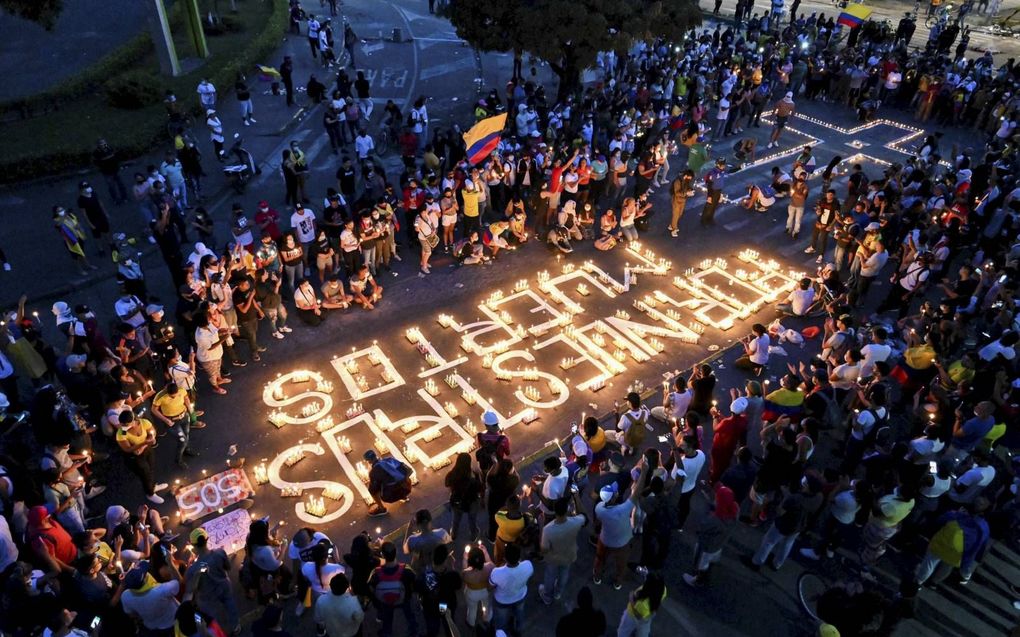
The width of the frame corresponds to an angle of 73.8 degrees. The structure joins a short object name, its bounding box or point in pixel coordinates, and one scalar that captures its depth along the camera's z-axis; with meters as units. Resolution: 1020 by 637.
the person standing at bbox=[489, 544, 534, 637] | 7.00
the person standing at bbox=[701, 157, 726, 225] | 17.44
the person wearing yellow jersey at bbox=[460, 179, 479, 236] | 15.70
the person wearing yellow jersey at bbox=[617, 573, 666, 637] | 6.80
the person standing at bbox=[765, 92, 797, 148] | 22.22
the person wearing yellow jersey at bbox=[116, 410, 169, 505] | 8.78
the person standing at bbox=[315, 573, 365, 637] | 6.69
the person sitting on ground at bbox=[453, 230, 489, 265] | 15.79
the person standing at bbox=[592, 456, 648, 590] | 7.84
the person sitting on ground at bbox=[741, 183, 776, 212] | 18.61
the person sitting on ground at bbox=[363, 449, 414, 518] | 9.37
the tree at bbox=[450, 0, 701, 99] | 21.48
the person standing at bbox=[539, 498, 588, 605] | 7.60
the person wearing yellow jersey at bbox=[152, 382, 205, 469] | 9.48
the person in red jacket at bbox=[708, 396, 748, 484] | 9.51
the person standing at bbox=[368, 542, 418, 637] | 7.11
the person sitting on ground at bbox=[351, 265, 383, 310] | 13.87
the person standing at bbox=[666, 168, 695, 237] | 16.80
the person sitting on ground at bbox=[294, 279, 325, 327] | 13.14
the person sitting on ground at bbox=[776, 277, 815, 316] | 13.96
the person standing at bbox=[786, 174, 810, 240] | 16.67
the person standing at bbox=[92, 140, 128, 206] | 16.47
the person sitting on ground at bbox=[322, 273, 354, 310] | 13.70
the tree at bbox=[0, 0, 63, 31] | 21.17
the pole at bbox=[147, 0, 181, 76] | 23.89
